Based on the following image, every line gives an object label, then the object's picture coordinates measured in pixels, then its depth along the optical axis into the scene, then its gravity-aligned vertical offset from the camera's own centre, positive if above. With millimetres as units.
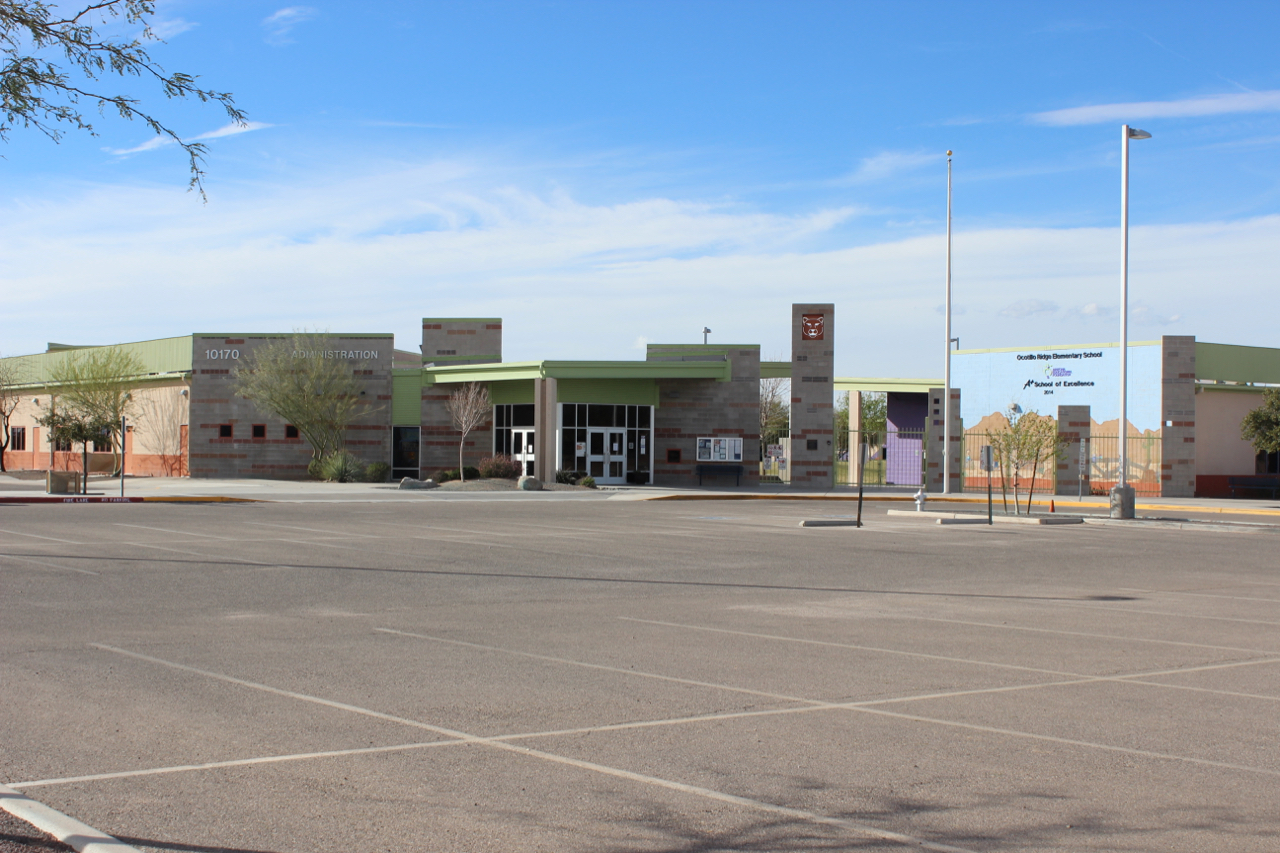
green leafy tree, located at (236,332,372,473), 42938 +2091
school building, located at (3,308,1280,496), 40469 +1549
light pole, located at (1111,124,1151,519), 27188 +3279
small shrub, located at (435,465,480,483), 40688 -1280
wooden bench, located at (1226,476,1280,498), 40031 -1070
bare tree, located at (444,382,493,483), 40938 +1395
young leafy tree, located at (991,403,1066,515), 29469 +287
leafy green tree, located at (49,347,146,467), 49812 +2339
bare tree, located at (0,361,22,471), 57625 +2224
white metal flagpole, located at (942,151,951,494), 37438 +1111
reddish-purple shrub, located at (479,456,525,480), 39562 -957
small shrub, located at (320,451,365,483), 42250 -1153
